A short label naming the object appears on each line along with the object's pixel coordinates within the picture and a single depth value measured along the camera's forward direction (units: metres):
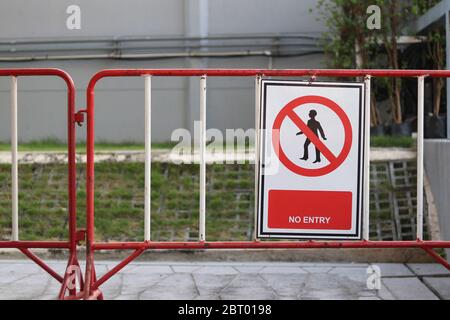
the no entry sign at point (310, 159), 9.52
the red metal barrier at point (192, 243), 9.44
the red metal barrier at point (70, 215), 9.45
